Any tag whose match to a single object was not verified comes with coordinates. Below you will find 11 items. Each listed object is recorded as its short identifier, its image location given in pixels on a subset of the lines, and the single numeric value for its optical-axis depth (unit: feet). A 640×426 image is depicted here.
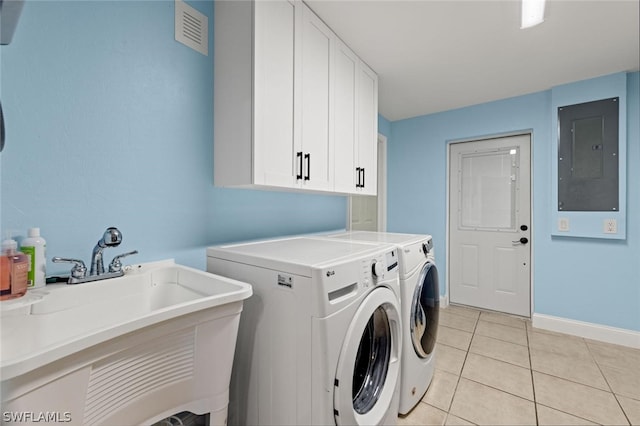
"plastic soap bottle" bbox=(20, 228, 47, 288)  3.00
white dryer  5.06
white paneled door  10.03
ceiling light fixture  5.28
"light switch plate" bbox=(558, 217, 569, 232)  8.79
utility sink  1.95
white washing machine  3.37
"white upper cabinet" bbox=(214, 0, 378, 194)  4.44
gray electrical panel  8.12
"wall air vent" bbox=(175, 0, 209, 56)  4.53
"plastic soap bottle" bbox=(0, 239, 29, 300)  2.70
